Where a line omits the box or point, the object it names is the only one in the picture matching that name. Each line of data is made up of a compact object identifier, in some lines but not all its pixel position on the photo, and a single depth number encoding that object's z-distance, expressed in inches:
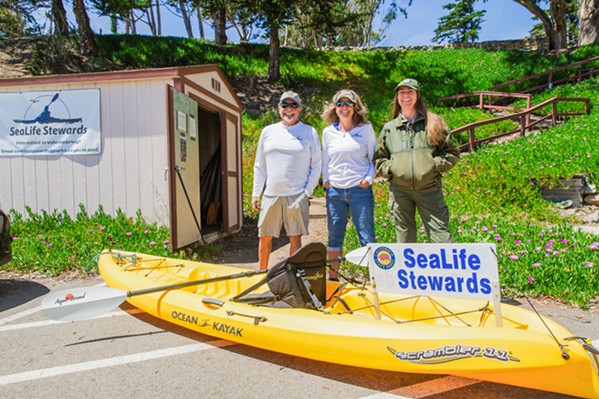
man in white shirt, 152.5
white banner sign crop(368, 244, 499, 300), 93.3
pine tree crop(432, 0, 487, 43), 1957.3
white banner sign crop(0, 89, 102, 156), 251.1
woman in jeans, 145.7
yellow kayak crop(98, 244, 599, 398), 78.6
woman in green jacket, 132.3
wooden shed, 241.0
